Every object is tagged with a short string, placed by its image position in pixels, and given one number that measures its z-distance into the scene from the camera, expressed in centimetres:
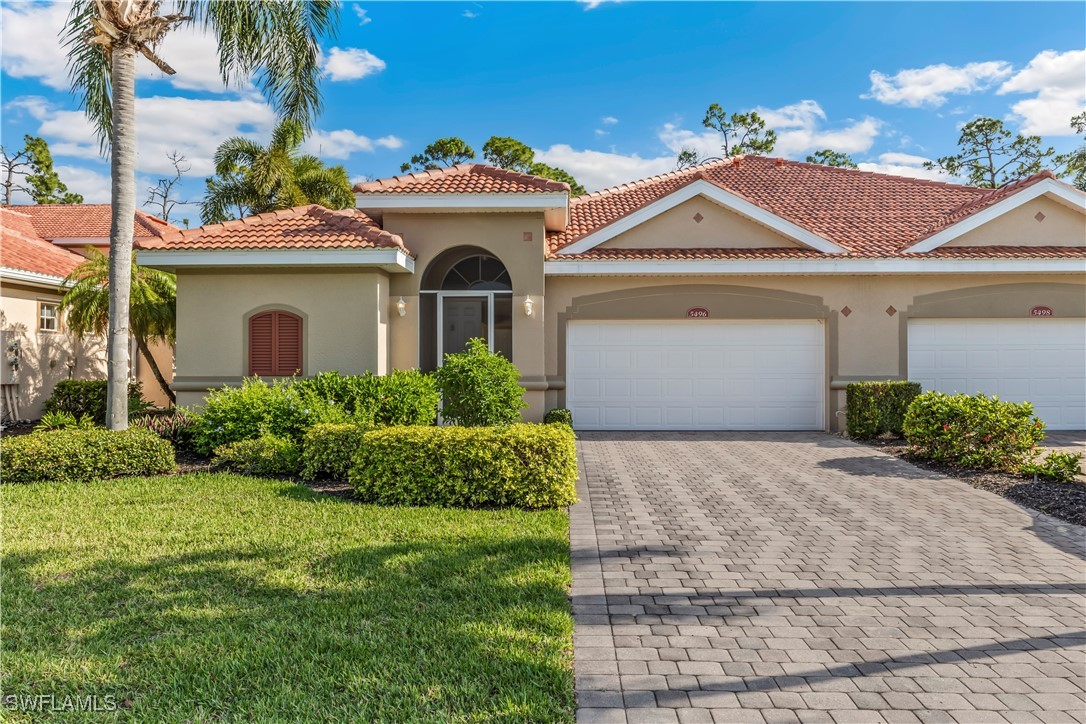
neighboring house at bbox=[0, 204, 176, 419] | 2193
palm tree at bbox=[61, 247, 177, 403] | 1380
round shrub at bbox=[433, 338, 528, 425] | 877
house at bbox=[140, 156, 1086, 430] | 1287
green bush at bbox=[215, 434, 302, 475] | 888
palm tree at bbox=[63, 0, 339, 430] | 962
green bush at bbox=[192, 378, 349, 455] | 954
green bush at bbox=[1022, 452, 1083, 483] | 831
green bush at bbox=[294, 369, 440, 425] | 962
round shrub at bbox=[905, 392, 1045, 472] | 916
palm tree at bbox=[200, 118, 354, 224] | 2298
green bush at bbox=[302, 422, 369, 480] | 838
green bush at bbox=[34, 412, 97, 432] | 1071
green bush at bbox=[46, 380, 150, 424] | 1327
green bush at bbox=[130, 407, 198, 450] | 1058
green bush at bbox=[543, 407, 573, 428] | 1238
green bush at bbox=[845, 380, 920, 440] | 1237
